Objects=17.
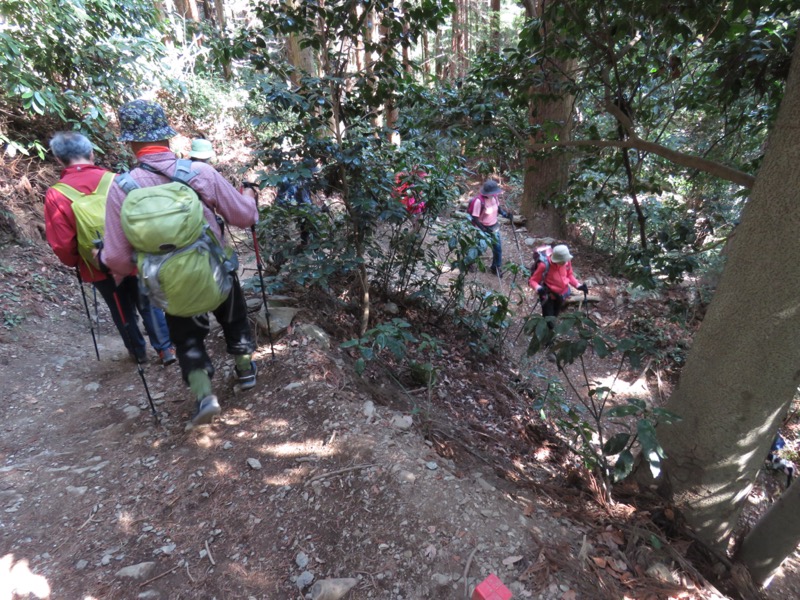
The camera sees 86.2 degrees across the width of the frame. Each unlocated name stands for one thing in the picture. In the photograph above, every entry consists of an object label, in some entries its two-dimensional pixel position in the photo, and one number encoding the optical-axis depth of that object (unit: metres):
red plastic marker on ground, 1.98
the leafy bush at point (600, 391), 2.34
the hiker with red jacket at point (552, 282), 6.29
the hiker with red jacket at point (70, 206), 3.28
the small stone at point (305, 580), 2.21
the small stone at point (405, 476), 2.69
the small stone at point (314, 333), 4.05
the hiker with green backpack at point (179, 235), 2.45
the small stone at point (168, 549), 2.36
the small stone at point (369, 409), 3.26
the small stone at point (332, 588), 2.12
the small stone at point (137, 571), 2.20
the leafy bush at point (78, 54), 5.16
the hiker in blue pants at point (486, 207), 7.44
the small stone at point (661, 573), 2.42
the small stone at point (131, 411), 3.50
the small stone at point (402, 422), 3.23
